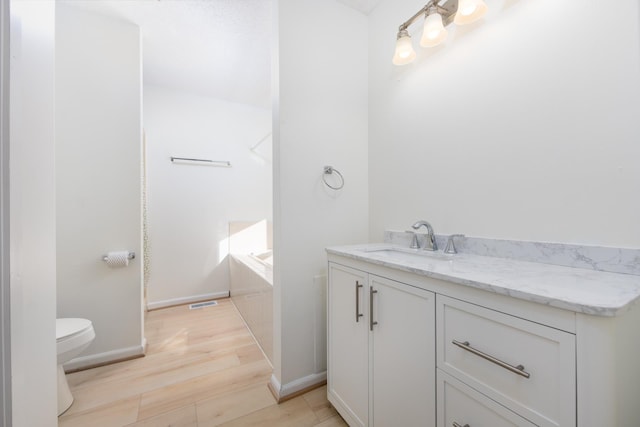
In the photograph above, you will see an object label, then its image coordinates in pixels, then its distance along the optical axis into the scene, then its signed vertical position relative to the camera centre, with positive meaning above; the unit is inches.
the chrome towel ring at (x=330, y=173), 64.0 +9.9
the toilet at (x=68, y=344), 54.5 -30.7
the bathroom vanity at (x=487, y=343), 20.6 -14.5
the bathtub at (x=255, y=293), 71.9 -28.9
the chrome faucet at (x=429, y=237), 52.9 -5.5
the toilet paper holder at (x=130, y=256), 73.5 -13.0
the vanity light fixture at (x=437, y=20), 42.0 +35.9
